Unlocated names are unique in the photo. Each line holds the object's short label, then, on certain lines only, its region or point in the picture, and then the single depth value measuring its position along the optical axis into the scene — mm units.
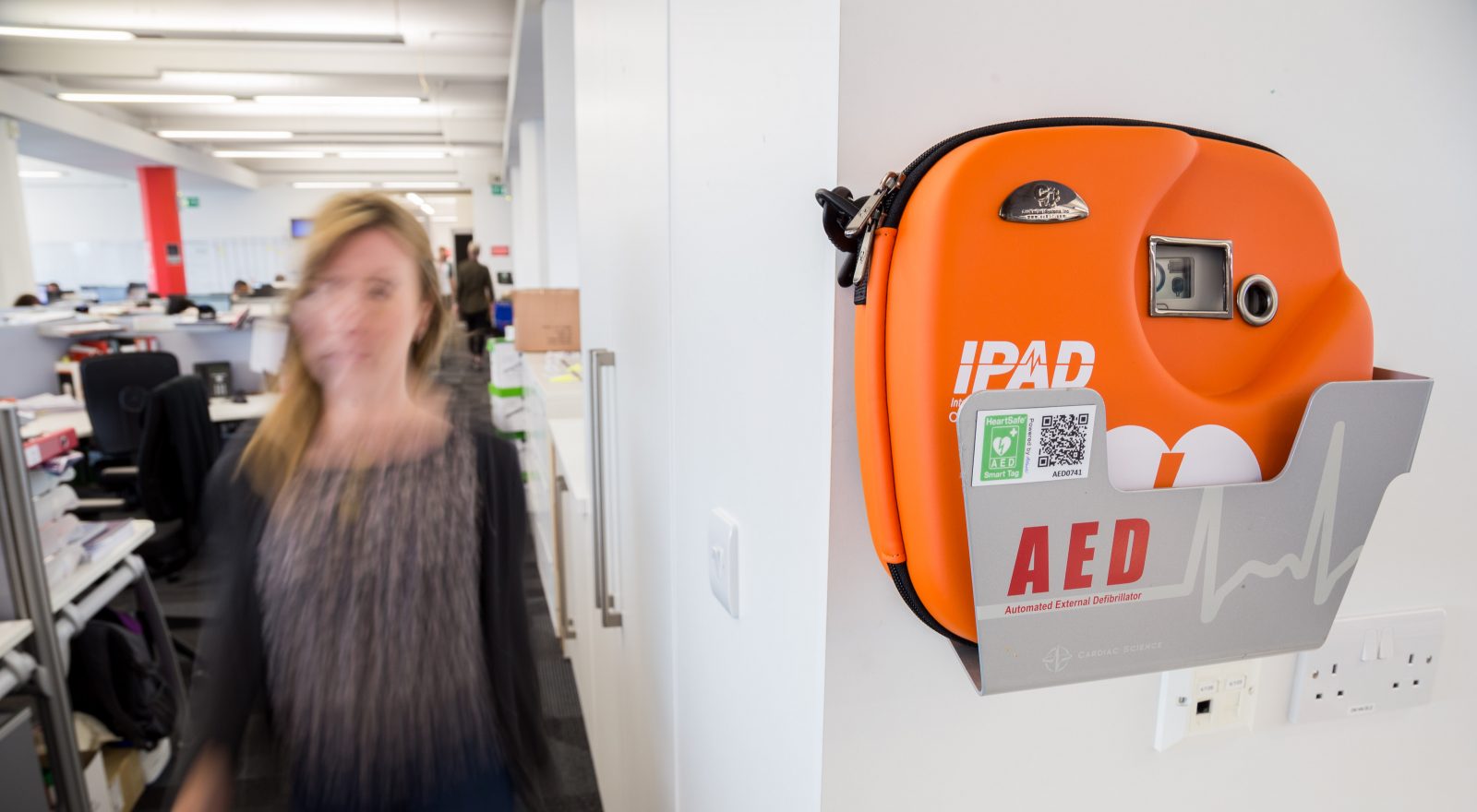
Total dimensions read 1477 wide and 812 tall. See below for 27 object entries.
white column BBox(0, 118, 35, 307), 8344
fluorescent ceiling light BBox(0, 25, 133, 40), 5901
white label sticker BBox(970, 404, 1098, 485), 458
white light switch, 783
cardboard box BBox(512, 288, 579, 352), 3783
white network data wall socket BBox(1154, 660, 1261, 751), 711
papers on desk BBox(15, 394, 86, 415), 4230
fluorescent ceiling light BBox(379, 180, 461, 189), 15652
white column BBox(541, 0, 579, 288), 4070
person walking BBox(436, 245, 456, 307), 13688
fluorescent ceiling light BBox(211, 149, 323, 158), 12203
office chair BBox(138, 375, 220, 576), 3287
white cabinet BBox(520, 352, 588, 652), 2689
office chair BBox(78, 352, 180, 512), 3807
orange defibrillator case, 449
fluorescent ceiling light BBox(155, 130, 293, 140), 10172
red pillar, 11969
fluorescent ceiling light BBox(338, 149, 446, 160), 12302
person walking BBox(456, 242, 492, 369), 9523
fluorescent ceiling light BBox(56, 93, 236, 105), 7891
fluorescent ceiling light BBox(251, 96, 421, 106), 8195
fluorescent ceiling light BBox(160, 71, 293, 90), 7723
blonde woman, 1187
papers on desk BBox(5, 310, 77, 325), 4449
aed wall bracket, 475
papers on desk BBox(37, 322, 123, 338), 4504
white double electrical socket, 770
